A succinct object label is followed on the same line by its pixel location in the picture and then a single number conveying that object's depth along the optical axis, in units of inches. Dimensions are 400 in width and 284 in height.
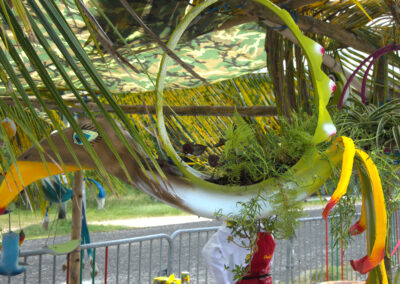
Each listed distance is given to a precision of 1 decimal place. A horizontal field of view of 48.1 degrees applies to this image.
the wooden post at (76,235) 96.4
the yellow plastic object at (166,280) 89.1
